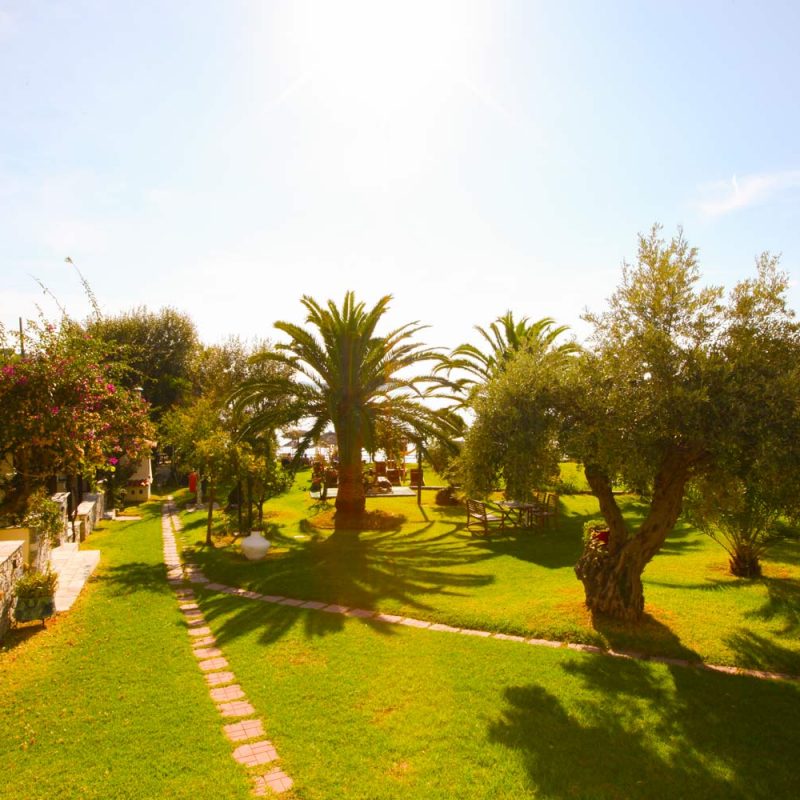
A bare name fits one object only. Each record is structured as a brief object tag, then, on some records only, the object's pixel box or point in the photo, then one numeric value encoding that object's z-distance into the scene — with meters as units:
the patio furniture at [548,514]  17.27
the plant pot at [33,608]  8.90
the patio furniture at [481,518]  16.75
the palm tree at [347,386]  17.09
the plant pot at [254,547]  13.74
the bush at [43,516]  10.83
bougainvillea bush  8.35
